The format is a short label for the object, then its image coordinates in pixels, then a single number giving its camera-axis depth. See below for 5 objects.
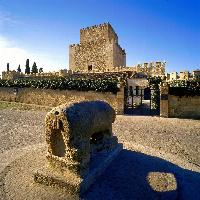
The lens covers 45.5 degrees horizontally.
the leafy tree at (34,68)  46.91
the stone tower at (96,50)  35.28
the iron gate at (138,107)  17.07
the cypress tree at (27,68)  46.91
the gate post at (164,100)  15.53
